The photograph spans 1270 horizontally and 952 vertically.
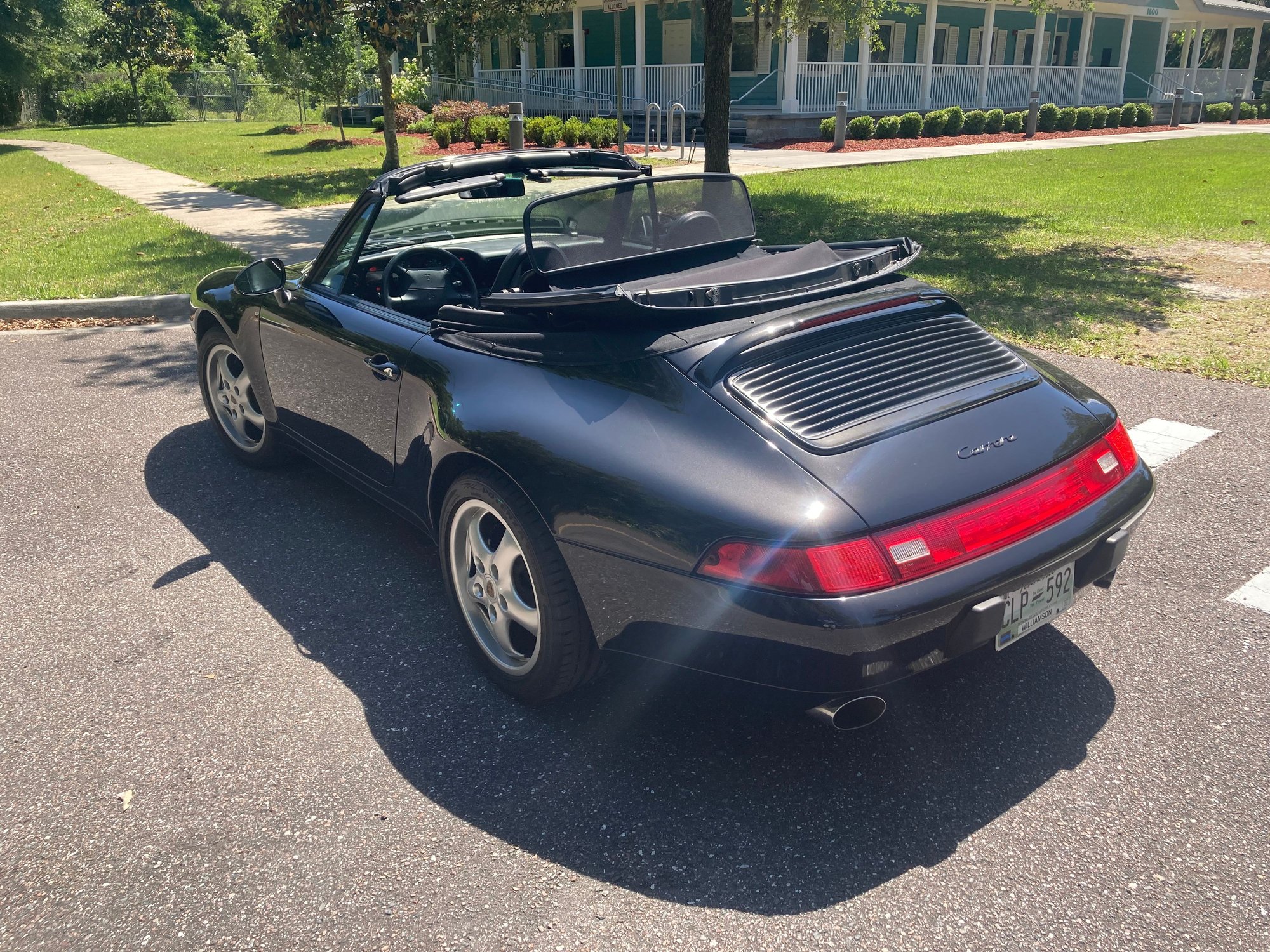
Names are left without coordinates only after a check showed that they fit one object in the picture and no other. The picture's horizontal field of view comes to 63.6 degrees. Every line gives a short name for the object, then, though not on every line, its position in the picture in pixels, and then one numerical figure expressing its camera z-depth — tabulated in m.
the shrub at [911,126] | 26.58
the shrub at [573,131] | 21.88
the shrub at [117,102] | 40.16
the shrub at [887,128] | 26.34
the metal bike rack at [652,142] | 21.73
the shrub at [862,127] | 25.55
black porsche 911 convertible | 2.46
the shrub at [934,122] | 27.34
